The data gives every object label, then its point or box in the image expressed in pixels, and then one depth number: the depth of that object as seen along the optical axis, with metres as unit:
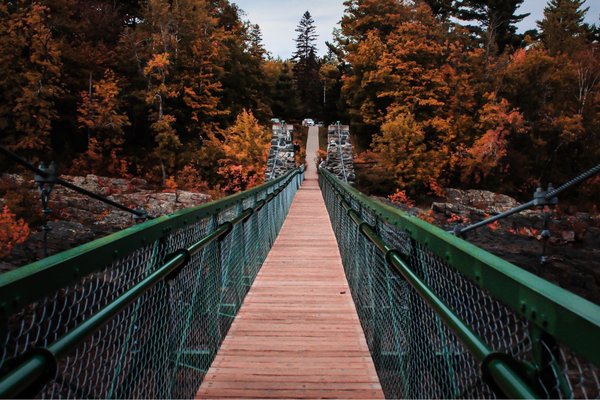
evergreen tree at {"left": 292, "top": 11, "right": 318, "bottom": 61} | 81.50
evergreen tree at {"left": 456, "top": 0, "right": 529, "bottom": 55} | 43.66
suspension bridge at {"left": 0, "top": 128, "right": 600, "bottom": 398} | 1.16
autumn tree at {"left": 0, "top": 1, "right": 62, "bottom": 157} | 27.27
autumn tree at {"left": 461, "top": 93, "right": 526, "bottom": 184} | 29.93
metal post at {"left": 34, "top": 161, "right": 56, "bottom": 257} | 5.83
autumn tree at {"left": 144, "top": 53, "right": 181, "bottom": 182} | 30.66
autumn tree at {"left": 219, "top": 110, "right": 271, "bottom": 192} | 29.12
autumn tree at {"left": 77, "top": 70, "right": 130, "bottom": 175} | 30.19
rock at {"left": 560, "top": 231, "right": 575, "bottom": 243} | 23.45
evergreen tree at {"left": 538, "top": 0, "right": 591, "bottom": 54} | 40.50
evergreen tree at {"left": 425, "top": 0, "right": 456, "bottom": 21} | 45.25
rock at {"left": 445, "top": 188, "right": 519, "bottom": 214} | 29.34
